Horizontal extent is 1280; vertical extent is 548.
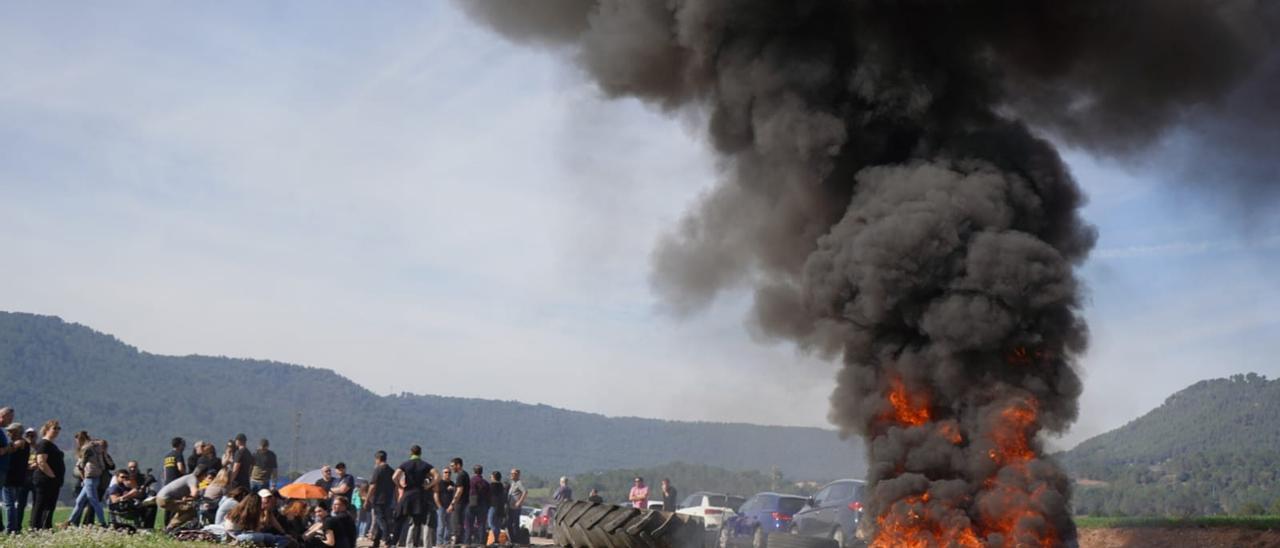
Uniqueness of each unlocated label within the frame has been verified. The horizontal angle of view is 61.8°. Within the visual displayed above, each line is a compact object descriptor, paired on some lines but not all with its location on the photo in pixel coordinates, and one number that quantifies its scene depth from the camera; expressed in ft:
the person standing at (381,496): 68.23
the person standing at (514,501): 89.80
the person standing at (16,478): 50.83
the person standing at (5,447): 49.60
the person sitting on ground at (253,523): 47.98
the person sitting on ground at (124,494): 56.44
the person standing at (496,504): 80.23
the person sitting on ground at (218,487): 58.85
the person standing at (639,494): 93.86
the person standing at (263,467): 73.05
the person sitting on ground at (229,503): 53.01
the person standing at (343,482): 59.10
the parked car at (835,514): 77.20
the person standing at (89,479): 58.80
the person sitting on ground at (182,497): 56.08
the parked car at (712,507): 98.53
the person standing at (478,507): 77.66
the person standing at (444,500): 73.61
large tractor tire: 57.82
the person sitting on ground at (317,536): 49.80
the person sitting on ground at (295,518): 51.13
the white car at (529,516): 158.73
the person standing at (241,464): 64.80
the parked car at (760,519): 85.71
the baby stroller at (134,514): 56.24
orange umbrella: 92.07
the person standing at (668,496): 96.32
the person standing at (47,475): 53.42
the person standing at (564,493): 96.38
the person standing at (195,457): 67.26
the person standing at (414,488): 68.08
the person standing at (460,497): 73.31
